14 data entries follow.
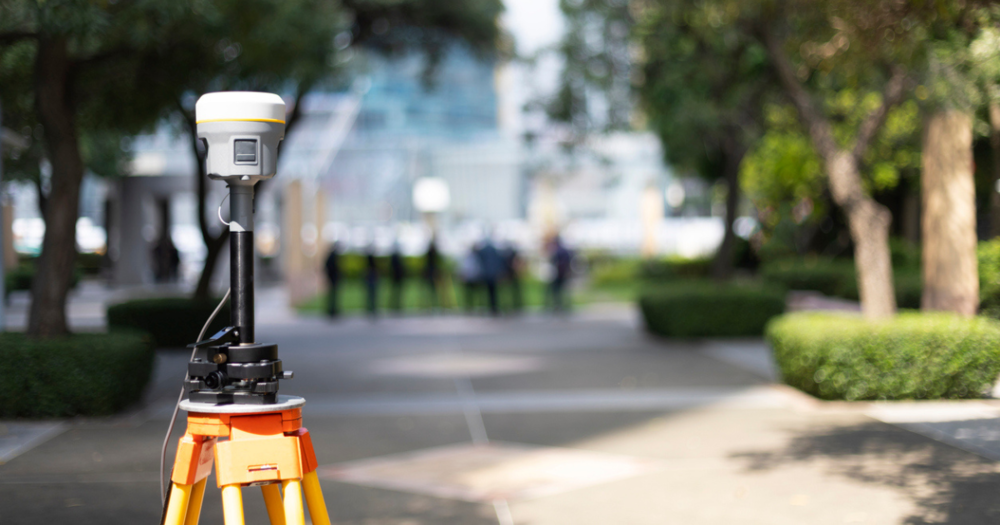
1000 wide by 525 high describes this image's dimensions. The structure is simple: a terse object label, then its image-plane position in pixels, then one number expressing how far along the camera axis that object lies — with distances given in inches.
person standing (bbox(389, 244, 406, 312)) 837.2
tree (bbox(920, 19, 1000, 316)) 443.8
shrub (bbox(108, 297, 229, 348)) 540.4
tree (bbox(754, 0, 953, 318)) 316.2
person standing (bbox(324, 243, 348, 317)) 775.1
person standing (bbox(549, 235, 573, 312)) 828.6
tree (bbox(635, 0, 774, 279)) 559.8
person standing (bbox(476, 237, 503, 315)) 814.8
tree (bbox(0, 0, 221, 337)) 348.5
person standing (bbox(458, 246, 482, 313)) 831.7
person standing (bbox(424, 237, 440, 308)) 842.8
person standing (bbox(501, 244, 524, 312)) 839.1
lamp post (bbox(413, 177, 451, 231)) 1600.6
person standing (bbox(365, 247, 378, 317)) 797.9
